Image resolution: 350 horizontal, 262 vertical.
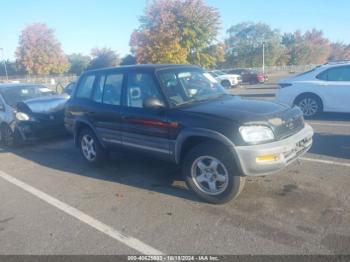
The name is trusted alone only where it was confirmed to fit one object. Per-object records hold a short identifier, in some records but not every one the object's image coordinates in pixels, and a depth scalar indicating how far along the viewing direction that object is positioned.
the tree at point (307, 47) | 75.19
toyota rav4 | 3.98
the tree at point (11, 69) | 62.09
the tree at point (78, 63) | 74.56
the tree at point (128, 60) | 57.49
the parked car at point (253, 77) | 29.62
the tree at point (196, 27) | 39.16
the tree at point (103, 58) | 69.49
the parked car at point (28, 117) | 7.95
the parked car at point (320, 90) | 9.02
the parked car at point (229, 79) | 26.04
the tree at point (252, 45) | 70.19
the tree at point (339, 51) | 88.56
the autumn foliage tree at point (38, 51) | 60.00
